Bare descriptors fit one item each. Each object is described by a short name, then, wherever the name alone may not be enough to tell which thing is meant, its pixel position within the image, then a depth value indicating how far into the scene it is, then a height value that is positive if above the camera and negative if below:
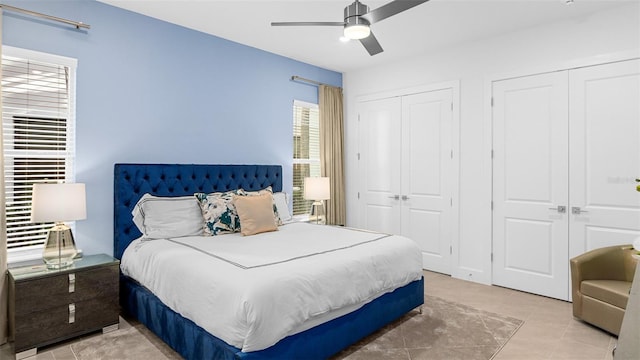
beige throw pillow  3.43 -0.33
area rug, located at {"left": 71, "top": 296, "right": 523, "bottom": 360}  2.54 -1.21
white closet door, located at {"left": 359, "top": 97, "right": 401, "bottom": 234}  5.05 +0.25
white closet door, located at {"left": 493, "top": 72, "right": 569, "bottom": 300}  3.69 -0.03
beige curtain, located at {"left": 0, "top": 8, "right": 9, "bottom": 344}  2.65 -0.69
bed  2.16 -0.92
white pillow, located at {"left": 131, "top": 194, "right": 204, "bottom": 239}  3.24 -0.34
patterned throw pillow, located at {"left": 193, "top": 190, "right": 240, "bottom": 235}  3.43 -0.32
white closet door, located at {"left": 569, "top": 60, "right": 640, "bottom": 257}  3.29 +0.25
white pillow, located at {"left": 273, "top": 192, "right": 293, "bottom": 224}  4.20 -0.29
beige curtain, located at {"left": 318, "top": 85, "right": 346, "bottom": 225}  5.28 +0.51
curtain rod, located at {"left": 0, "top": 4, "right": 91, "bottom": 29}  2.77 +1.33
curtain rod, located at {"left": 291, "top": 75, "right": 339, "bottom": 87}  4.91 +1.41
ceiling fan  2.31 +1.11
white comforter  1.97 -0.62
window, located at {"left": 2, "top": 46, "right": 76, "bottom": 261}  2.85 +0.40
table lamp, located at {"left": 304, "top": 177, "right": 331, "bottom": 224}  4.69 -0.10
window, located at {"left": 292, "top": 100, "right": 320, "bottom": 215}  5.08 +0.47
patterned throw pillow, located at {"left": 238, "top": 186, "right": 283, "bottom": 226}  3.82 -0.14
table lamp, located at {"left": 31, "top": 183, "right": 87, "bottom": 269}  2.60 -0.24
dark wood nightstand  2.49 -0.89
